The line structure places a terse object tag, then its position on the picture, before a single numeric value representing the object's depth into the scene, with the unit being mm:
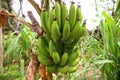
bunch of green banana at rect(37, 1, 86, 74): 1453
